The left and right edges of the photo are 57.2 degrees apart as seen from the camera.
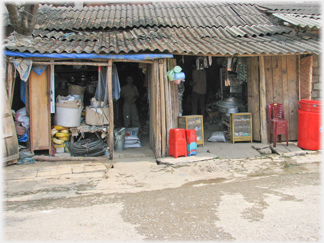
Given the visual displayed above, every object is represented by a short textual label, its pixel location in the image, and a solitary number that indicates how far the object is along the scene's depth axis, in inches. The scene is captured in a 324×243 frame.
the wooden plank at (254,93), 367.6
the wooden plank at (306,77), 366.6
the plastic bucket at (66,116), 327.9
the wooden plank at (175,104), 350.9
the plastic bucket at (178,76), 325.0
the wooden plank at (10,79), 301.1
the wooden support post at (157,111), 322.7
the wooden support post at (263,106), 359.9
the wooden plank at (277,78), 368.5
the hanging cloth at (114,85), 335.0
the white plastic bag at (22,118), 319.1
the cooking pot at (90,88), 400.2
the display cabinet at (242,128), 371.6
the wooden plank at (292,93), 369.7
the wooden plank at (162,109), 322.3
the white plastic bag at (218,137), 383.6
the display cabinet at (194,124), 350.6
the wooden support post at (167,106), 326.3
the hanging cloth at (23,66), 297.0
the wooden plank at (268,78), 367.6
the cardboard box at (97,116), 331.4
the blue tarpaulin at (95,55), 293.9
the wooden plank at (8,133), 295.1
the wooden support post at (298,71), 368.5
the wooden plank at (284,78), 369.1
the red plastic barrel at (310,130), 330.0
